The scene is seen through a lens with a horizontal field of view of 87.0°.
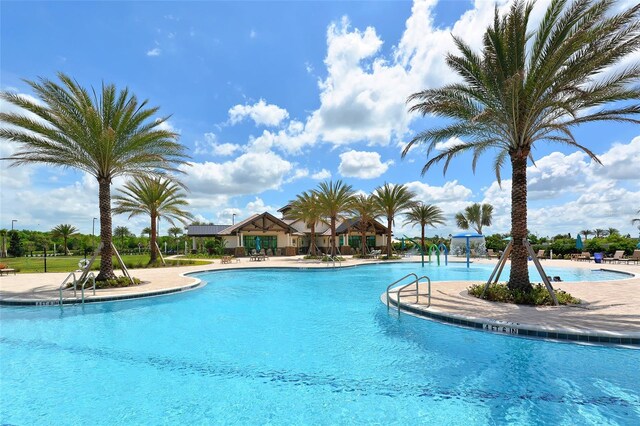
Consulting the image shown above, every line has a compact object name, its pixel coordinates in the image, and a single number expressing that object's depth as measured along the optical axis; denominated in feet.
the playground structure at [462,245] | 127.54
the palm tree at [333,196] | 106.63
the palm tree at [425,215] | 133.08
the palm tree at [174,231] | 236.02
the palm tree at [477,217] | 196.85
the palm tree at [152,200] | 83.76
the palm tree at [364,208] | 111.14
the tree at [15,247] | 165.27
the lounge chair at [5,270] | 65.16
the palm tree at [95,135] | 44.01
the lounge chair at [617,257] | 86.64
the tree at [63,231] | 183.21
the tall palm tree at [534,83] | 29.91
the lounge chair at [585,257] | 94.38
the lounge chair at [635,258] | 80.48
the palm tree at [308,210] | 111.86
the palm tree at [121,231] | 267.76
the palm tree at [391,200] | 107.86
